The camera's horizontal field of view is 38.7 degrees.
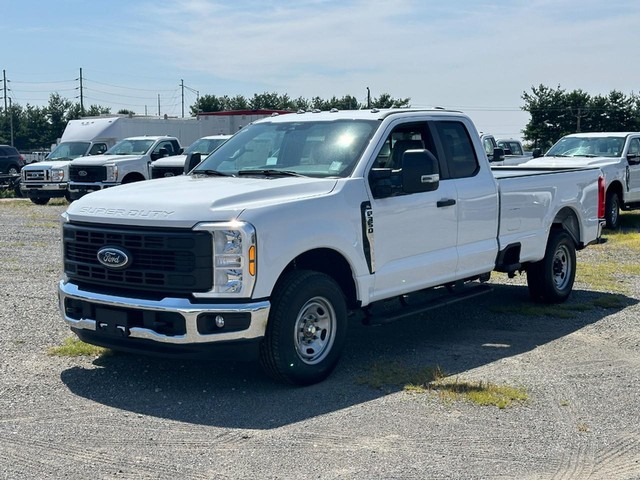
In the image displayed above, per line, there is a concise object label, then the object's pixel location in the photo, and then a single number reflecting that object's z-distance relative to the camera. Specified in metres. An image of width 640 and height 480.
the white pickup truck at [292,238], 6.31
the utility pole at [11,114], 72.20
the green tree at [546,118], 57.66
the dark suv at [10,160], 33.91
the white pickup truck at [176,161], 23.20
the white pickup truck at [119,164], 23.70
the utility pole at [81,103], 82.94
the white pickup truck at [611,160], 18.34
